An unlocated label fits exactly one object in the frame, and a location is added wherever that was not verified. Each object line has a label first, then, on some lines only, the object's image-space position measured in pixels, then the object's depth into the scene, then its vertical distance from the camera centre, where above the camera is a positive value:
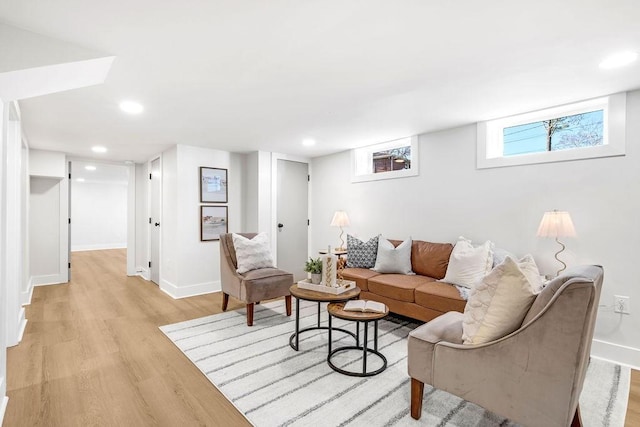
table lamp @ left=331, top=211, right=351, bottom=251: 4.61 -0.16
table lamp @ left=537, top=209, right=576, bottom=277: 2.56 -0.13
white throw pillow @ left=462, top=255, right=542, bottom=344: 1.53 -0.46
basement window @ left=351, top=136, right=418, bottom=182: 4.04 +0.72
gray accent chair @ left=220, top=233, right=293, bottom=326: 3.30 -0.82
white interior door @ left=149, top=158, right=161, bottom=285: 5.21 -0.27
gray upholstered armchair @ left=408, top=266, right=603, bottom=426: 1.33 -0.74
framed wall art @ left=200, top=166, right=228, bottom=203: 4.73 +0.38
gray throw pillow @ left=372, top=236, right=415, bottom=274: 3.59 -0.58
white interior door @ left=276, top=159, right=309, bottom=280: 5.23 -0.11
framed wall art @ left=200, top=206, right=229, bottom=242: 4.75 -0.20
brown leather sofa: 2.80 -0.77
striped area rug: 1.84 -1.23
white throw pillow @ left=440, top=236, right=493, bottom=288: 2.92 -0.52
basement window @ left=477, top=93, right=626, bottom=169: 2.60 +0.74
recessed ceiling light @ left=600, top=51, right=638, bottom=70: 1.97 +0.99
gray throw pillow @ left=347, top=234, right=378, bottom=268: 3.90 -0.56
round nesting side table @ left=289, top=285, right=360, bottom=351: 2.55 -0.73
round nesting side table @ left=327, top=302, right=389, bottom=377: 2.24 -0.79
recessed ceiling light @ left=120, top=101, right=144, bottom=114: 2.79 +0.95
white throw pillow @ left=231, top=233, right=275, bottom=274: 3.61 -0.53
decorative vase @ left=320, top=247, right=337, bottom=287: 2.73 -0.54
